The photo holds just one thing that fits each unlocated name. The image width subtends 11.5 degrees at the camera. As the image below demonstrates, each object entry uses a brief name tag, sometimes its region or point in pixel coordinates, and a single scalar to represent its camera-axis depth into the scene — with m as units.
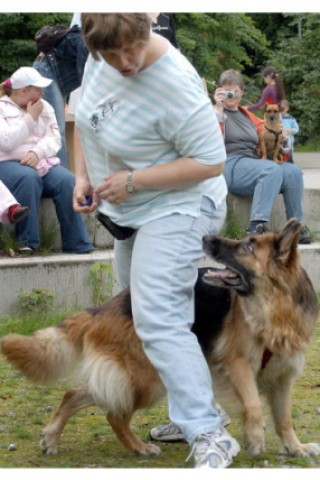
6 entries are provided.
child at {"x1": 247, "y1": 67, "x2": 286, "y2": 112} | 22.35
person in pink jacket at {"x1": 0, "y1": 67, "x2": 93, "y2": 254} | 12.40
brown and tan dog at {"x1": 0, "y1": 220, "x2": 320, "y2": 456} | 7.23
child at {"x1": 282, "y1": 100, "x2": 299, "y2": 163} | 14.73
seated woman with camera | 13.38
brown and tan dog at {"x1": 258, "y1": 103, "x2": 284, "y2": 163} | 14.17
